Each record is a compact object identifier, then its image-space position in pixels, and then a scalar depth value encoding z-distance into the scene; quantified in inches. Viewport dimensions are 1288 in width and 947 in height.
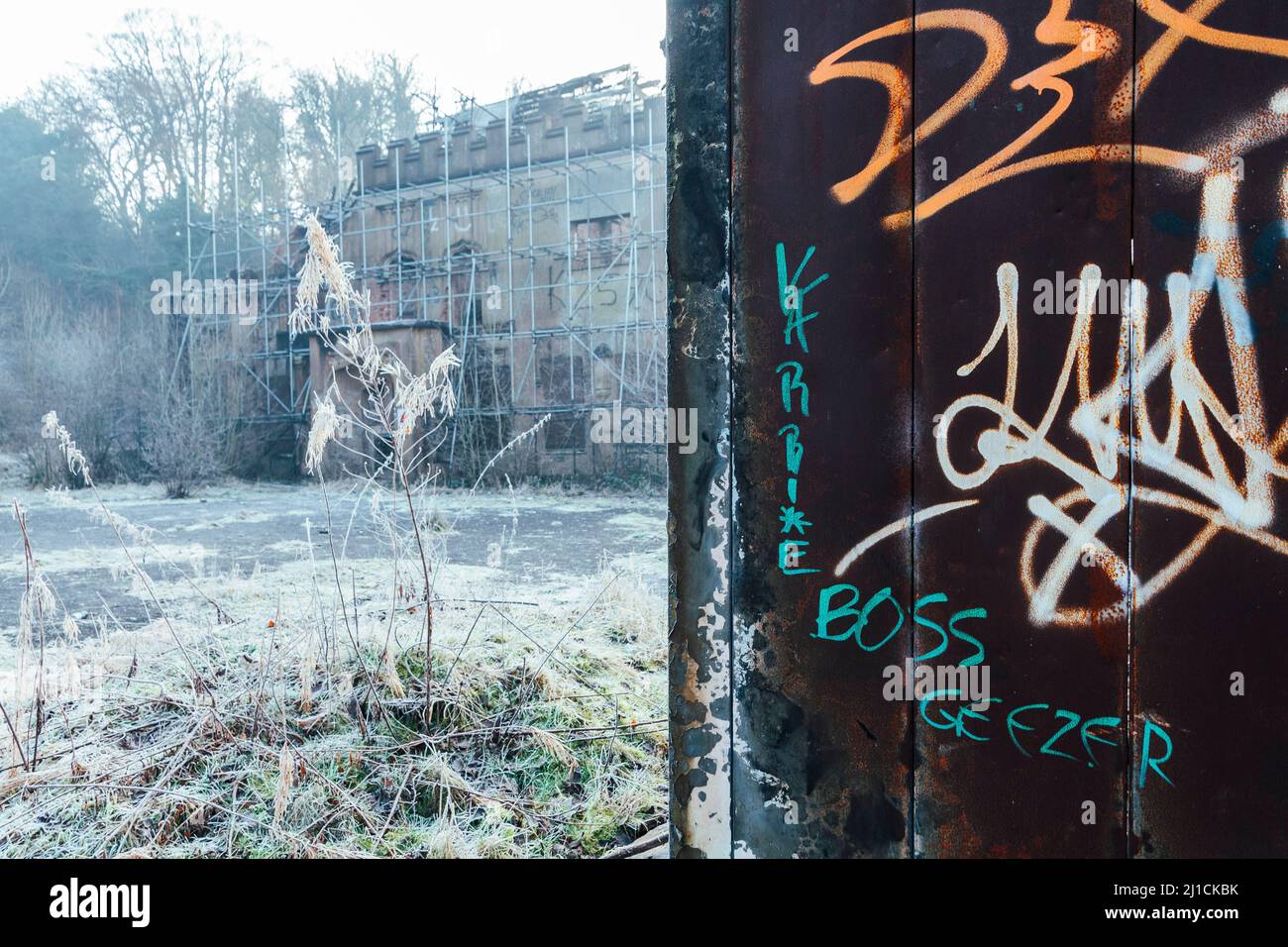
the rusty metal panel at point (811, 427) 64.4
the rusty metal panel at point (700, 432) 65.9
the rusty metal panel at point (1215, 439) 61.3
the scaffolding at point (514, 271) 732.7
